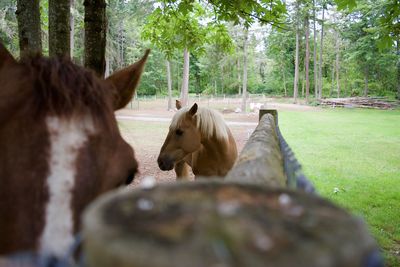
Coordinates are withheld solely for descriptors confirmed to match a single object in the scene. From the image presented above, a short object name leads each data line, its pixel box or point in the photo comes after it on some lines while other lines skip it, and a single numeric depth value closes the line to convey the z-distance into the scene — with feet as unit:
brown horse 3.48
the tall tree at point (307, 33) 138.41
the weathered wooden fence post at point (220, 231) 1.56
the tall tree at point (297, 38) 136.26
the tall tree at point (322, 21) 141.51
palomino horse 18.44
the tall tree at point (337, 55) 176.50
